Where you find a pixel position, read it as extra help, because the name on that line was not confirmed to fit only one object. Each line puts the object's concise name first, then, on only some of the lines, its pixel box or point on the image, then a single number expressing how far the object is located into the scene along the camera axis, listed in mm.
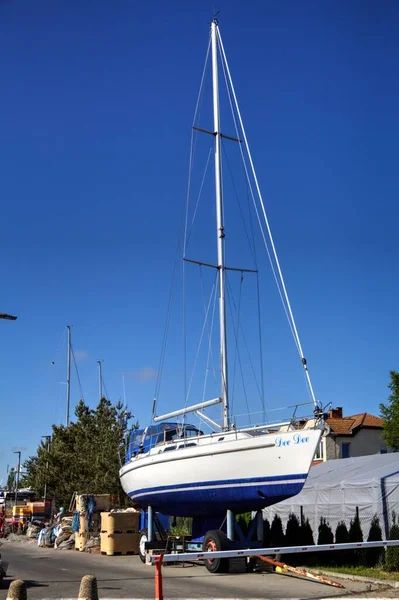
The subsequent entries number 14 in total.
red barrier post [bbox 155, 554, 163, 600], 9797
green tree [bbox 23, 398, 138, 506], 38031
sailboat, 17391
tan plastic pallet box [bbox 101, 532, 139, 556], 24391
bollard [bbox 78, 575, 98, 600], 9242
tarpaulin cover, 20594
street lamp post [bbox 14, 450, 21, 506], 81931
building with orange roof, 52438
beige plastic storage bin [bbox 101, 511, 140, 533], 24562
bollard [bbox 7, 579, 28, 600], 8930
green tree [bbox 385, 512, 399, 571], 17469
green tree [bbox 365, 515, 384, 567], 18703
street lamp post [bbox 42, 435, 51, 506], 45291
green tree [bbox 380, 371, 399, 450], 42219
